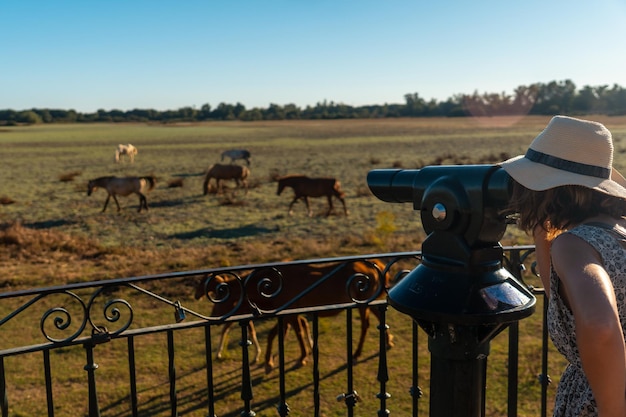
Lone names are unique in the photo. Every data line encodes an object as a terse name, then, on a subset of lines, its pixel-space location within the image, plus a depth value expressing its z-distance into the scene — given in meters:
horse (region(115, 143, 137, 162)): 34.95
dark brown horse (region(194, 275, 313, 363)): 5.17
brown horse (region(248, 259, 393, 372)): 5.24
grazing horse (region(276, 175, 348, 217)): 15.50
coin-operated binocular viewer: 1.30
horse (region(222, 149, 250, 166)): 32.09
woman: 1.15
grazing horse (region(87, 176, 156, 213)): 16.45
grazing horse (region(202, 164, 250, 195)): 20.48
